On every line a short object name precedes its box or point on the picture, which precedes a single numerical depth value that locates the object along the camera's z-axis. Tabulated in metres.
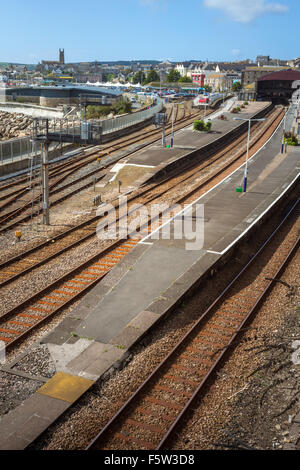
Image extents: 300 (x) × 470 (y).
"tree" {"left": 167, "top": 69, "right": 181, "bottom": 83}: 178.50
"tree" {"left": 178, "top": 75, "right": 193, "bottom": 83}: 167.40
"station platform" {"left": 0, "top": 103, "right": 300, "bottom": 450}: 9.59
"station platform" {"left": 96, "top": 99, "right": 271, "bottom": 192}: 31.08
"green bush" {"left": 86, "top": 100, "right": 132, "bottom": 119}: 66.75
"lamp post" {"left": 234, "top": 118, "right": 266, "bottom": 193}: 26.32
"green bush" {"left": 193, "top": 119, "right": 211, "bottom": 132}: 49.18
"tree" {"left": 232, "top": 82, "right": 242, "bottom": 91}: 137.62
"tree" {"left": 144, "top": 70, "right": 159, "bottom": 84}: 179.75
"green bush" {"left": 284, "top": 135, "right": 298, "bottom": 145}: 43.09
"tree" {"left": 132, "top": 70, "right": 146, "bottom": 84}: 190.51
